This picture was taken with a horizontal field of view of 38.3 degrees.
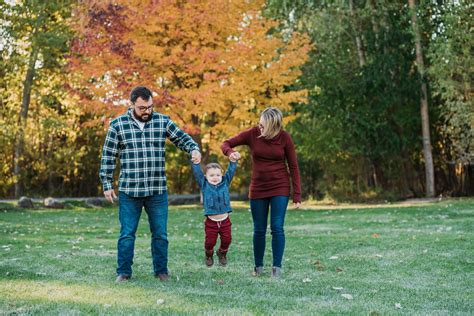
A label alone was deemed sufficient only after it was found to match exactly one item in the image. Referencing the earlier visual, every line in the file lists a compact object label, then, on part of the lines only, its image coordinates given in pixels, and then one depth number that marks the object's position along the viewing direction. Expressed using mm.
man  6160
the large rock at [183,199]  23266
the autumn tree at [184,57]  17062
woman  6402
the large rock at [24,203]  19598
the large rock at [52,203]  20172
